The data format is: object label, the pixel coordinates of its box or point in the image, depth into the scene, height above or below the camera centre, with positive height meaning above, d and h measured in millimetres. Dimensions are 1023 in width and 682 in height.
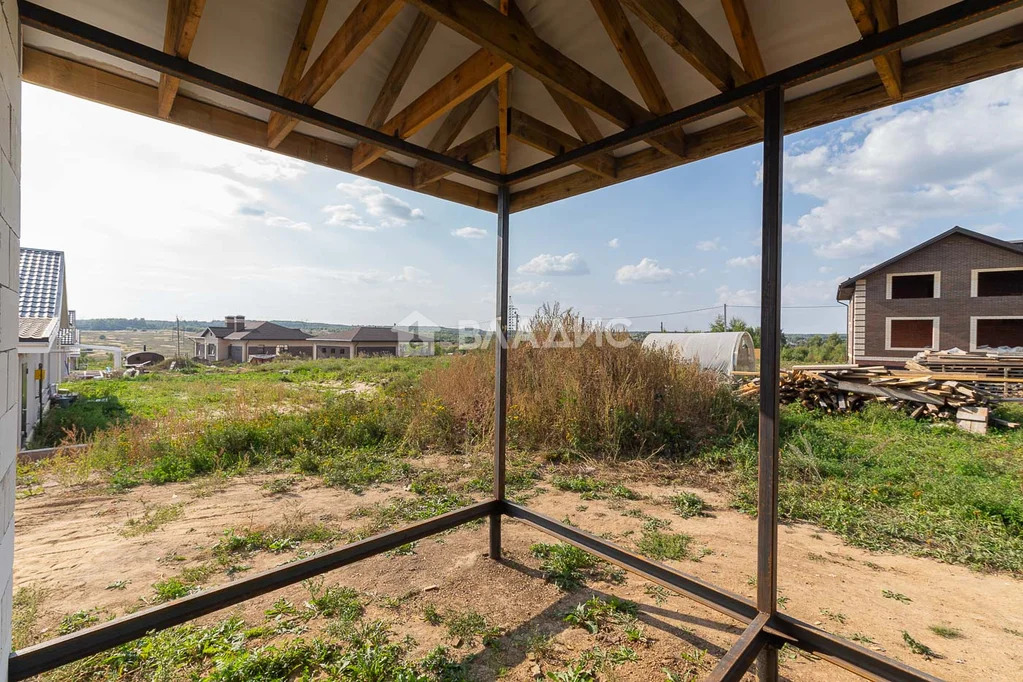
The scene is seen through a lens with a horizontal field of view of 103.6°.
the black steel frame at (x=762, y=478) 1207 -496
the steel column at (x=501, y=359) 2594 -133
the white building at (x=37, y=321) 4723 +148
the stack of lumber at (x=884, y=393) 5684 -766
